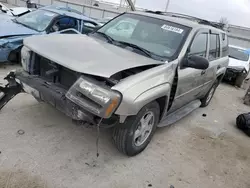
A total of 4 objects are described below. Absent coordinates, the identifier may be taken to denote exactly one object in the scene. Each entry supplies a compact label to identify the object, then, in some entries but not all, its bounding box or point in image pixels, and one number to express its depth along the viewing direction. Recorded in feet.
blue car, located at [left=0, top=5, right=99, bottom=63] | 13.62
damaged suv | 6.68
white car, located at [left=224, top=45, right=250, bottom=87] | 23.75
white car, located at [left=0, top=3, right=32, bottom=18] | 21.25
